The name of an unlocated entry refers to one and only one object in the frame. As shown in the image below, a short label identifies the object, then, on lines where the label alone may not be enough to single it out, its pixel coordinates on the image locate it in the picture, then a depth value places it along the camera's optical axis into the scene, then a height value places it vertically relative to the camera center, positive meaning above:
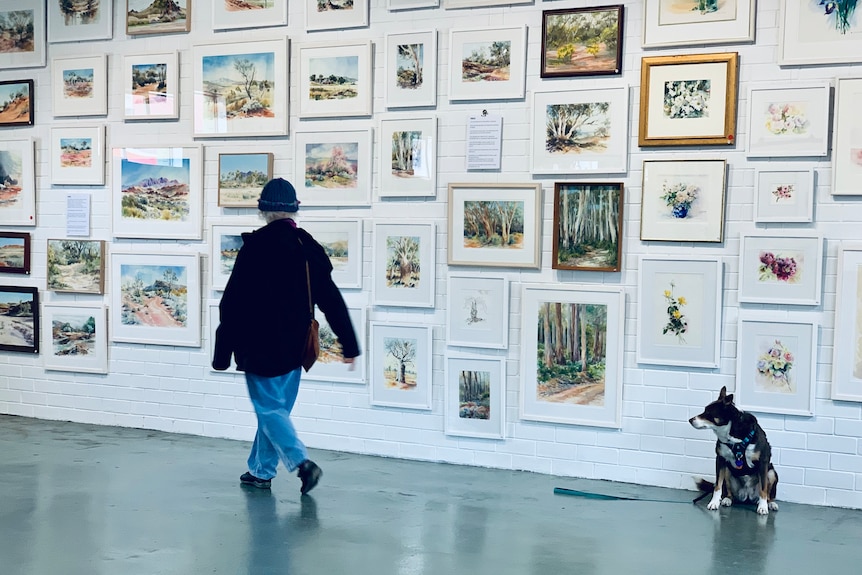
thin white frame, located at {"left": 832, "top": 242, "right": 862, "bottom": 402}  5.18 -0.42
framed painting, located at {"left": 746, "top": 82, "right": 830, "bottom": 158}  5.23 +0.64
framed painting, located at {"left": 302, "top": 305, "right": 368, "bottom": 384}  6.43 -0.82
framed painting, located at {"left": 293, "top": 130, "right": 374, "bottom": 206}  6.38 +0.42
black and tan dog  4.99 -1.03
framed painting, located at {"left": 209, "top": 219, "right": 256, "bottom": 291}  6.75 -0.11
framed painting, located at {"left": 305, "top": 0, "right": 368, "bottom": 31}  6.35 +1.38
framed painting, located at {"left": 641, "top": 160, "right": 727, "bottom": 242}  5.46 +0.22
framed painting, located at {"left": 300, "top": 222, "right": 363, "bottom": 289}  6.42 -0.09
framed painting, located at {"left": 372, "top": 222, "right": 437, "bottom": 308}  6.20 -0.18
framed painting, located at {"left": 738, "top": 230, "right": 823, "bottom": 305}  5.27 -0.12
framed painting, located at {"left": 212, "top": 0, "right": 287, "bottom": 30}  6.59 +1.42
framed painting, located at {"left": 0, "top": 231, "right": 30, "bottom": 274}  7.48 -0.20
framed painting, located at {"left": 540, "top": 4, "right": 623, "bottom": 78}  5.67 +1.11
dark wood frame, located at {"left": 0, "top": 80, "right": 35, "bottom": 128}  7.43 +0.82
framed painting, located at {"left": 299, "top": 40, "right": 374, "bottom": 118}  6.33 +0.97
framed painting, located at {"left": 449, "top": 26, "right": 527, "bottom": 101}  5.92 +1.02
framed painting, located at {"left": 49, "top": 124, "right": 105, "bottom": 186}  7.16 +0.51
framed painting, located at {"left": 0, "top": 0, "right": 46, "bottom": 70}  7.38 +1.40
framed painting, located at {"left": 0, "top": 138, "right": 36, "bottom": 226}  7.43 +0.31
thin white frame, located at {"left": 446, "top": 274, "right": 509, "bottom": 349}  6.00 -0.44
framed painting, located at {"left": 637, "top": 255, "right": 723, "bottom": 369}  5.49 -0.38
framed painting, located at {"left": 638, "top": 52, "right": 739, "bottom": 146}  5.41 +0.76
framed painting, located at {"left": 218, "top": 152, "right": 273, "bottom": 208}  6.65 +0.36
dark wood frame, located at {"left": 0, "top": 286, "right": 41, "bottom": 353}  7.46 -0.60
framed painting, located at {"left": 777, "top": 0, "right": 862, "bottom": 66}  5.16 +1.08
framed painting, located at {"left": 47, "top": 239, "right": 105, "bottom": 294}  7.21 -0.28
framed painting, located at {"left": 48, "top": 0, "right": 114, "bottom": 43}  7.12 +1.46
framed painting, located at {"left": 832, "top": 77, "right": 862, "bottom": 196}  5.15 +0.53
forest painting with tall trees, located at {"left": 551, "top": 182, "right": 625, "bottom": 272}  5.70 +0.07
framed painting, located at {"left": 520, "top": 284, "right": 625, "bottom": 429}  5.73 -0.66
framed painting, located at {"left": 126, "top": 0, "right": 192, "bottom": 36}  6.88 +1.45
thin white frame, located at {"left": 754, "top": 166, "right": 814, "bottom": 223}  5.27 +0.26
